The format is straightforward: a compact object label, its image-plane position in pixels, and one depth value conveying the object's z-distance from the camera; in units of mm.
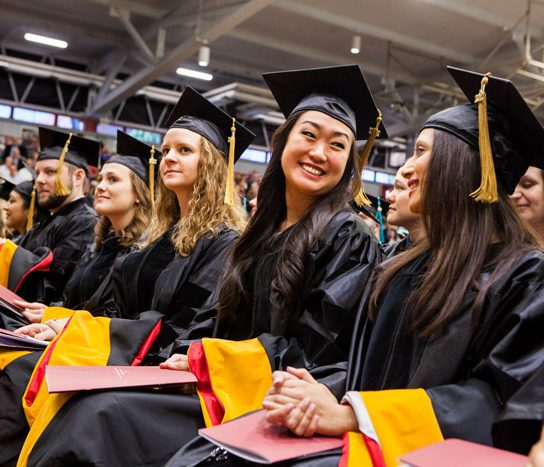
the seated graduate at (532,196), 2953
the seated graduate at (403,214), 2631
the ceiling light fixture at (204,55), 11141
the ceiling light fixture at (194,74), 13861
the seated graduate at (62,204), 4514
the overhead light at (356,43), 10875
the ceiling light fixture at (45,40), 12727
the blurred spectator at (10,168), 10167
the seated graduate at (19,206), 5816
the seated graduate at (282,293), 2043
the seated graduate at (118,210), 3902
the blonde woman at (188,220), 2938
